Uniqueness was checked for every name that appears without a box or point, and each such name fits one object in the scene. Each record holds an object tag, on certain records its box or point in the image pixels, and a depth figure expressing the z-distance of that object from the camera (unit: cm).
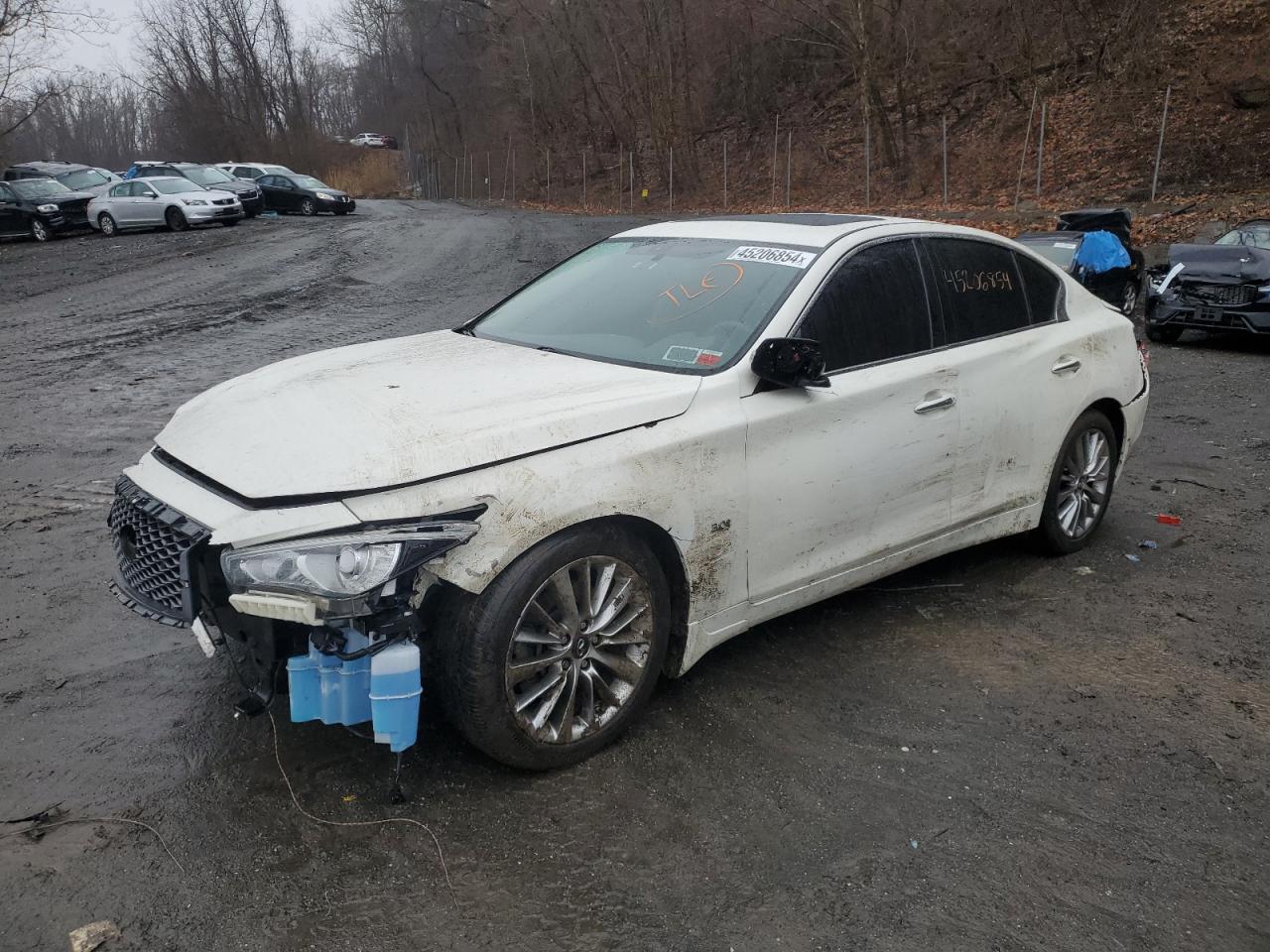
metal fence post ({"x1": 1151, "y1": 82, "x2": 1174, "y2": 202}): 2128
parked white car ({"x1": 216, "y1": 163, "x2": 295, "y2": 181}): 3317
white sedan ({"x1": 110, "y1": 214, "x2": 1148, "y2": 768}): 300
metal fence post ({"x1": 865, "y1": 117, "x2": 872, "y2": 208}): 2715
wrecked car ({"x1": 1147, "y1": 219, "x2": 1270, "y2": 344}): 1190
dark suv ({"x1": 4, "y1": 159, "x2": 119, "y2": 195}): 2731
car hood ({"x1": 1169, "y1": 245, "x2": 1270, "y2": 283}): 1203
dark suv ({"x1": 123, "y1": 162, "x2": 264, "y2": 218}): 2764
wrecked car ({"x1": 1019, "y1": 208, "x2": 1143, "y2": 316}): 1370
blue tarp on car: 1370
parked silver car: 2520
